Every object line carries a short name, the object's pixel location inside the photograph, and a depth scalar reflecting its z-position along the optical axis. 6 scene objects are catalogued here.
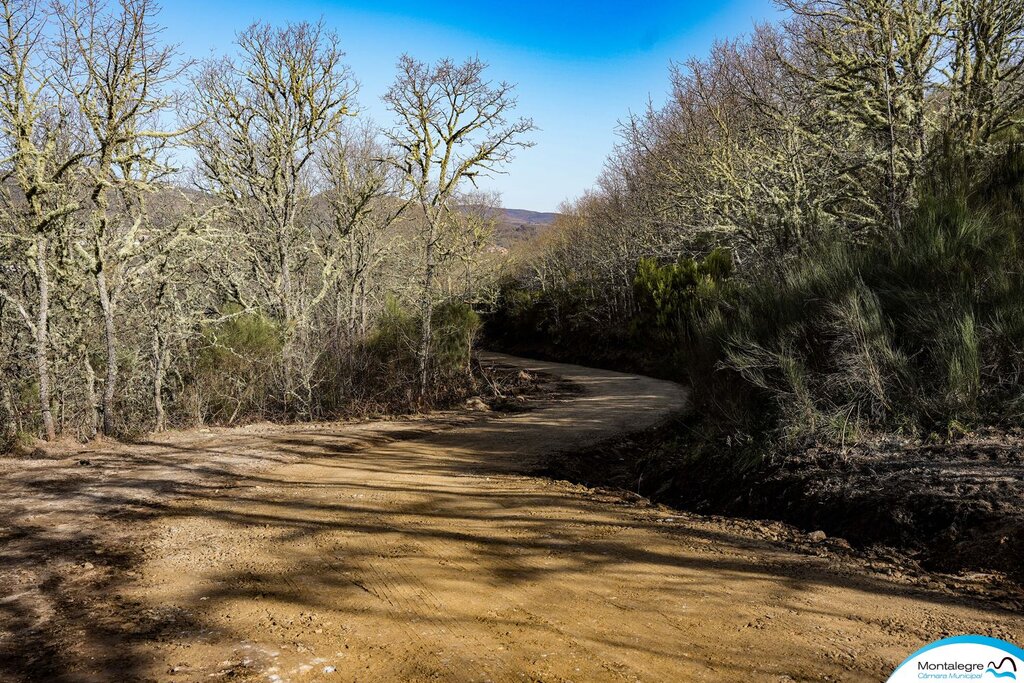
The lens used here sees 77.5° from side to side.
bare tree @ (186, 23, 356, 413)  16.88
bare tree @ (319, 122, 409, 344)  19.92
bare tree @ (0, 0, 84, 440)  9.24
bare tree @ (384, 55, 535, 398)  16.69
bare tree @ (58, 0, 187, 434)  9.90
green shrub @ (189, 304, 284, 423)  14.66
